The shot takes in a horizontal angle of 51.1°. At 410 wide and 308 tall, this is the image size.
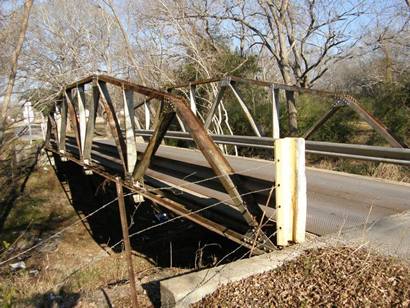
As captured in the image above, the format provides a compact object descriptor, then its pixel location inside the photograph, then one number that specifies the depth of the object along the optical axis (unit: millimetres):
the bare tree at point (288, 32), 16438
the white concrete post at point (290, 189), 3299
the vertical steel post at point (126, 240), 3150
